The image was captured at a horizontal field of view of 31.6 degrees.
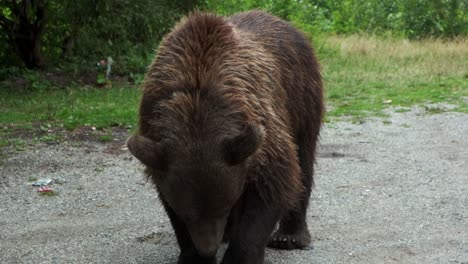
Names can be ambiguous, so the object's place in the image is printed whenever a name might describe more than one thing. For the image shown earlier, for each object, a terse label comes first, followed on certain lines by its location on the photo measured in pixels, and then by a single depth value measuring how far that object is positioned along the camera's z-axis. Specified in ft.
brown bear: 15.96
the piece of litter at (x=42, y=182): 27.48
